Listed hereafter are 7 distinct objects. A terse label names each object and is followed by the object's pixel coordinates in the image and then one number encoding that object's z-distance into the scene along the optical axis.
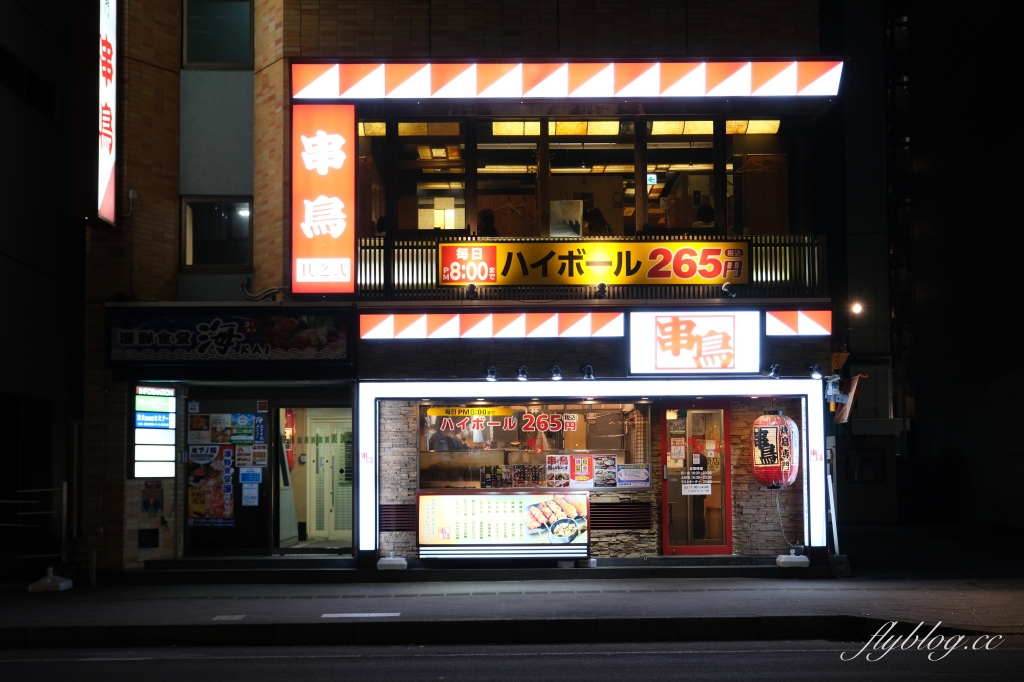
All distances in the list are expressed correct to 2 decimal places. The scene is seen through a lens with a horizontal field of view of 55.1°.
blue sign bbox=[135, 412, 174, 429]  16.02
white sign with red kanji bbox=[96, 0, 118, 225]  15.15
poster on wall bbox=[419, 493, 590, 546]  16.11
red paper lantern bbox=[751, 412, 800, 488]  15.88
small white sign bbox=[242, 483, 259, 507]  16.73
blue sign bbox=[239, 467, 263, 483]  16.80
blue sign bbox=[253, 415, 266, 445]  16.88
